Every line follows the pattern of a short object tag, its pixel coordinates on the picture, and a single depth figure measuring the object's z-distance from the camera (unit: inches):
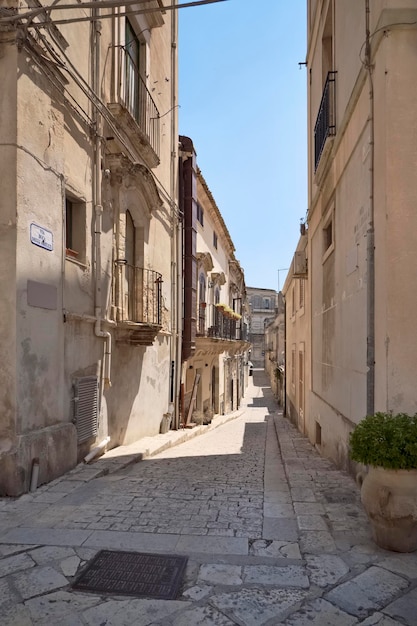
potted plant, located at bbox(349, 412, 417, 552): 136.9
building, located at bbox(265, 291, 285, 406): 1258.6
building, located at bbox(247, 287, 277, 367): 2738.7
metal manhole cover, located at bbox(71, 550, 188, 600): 124.5
